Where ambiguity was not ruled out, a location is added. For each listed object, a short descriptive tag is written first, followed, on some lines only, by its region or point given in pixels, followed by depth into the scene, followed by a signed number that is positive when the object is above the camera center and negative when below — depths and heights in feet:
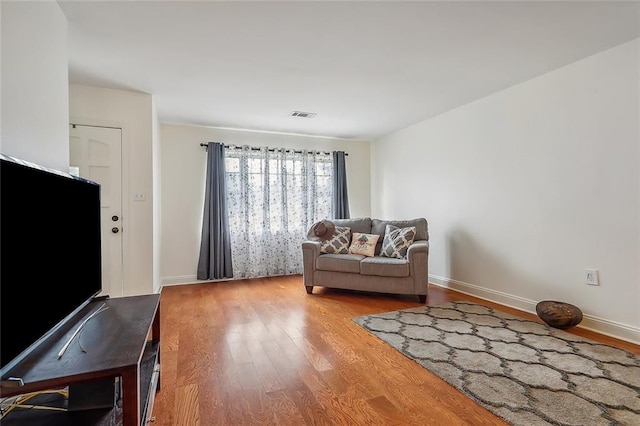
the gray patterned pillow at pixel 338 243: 13.64 -1.21
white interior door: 10.19 +1.15
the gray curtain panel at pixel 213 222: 14.84 -0.20
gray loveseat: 11.45 -2.08
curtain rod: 15.17 +3.51
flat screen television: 3.01 -0.40
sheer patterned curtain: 15.62 +0.66
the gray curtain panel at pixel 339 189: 17.65 +1.51
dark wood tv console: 3.16 -1.55
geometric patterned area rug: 5.33 -3.31
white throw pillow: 13.35 -1.25
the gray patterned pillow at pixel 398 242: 12.55 -1.11
